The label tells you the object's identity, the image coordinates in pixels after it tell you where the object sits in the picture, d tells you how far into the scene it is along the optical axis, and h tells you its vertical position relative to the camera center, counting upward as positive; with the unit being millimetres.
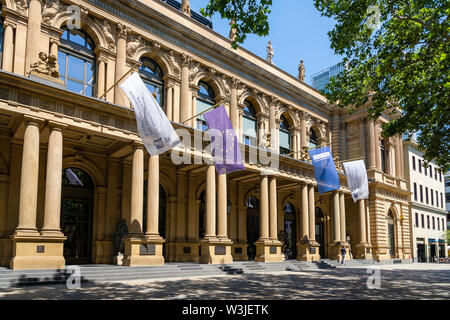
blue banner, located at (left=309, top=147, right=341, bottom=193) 27906 +3261
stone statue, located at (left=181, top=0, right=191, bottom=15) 28936 +14878
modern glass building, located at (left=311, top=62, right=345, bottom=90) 108550 +38789
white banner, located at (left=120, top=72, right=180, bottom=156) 18484 +4467
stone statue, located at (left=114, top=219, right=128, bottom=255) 22734 -1035
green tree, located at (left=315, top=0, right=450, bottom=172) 17141 +7139
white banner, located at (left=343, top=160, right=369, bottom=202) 31062 +2996
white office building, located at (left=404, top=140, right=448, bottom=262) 50000 +1081
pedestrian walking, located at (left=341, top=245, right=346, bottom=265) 31562 -2687
